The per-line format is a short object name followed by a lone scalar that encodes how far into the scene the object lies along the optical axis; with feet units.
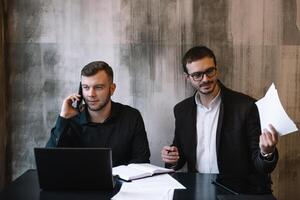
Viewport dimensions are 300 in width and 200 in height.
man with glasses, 7.09
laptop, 5.00
